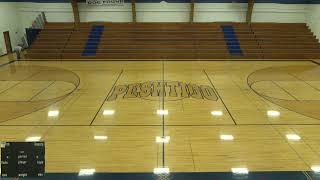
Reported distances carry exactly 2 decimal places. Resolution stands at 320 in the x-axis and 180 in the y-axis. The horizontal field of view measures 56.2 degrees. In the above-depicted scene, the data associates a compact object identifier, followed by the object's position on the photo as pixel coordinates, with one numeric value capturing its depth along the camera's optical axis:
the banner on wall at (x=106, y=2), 16.39
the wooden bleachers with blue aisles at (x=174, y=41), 14.59
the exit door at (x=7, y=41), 15.55
